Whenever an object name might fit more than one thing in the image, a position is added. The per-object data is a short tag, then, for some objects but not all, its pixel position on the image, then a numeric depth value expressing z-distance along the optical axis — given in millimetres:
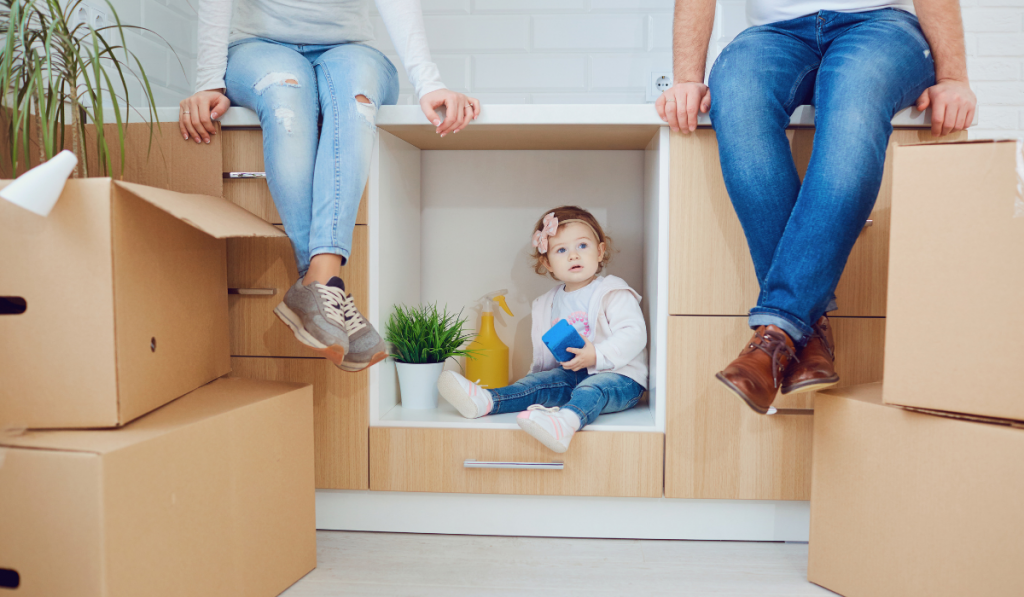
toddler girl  1149
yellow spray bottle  1458
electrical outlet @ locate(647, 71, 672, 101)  1714
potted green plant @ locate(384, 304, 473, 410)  1258
